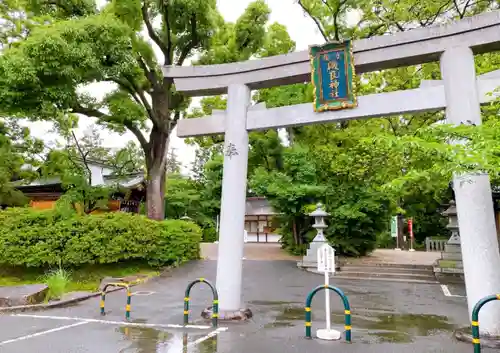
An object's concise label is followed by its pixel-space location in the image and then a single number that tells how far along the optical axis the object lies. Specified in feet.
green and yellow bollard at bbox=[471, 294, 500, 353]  16.11
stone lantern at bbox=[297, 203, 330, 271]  54.29
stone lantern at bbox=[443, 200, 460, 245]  53.01
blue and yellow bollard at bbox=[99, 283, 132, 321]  26.75
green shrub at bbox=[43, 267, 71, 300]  34.63
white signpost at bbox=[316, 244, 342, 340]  21.63
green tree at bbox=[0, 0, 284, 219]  39.58
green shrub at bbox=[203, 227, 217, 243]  102.83
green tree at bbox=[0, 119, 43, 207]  58.75
